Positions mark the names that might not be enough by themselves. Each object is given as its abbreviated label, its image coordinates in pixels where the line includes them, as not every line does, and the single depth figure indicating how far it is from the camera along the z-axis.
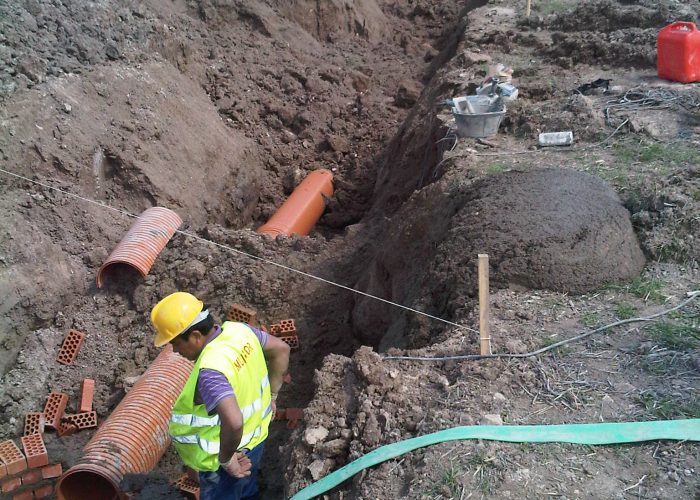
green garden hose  2.97
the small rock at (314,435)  3.45
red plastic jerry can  7.15
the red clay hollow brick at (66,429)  5.37
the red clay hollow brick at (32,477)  4.84
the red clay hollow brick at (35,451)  4.86
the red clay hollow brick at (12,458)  4.76
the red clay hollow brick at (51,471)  4.90
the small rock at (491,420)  3.18
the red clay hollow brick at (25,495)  4.77
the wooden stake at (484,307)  3.53
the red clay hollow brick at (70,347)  5.84
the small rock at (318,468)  3.28
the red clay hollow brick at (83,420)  5.41
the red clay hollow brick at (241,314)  6.17
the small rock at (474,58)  9.09
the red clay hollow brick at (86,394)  5.48
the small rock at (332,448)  3.34
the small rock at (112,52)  8.16
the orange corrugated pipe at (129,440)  4.48
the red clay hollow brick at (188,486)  4.56
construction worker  3.00
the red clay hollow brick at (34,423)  5.30
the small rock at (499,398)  3.34
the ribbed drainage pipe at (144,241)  6.16
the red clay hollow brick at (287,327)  6.10
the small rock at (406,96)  11.37
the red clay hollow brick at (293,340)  6.10
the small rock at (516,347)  3.71
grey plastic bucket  6.48
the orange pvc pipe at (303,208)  7.95
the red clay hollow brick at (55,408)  5.38
